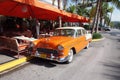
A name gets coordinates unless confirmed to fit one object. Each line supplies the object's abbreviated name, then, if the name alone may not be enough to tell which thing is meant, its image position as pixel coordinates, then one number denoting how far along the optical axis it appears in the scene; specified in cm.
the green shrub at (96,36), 923
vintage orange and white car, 366
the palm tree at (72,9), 1735
